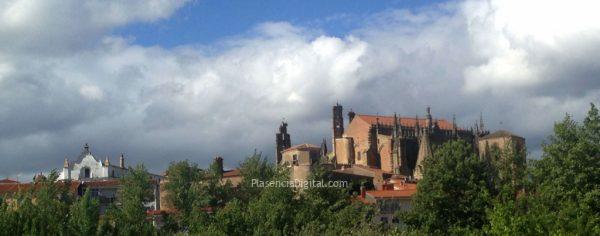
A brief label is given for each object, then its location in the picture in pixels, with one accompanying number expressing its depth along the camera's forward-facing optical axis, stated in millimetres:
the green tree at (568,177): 51250
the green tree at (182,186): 77938
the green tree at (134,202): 50469
